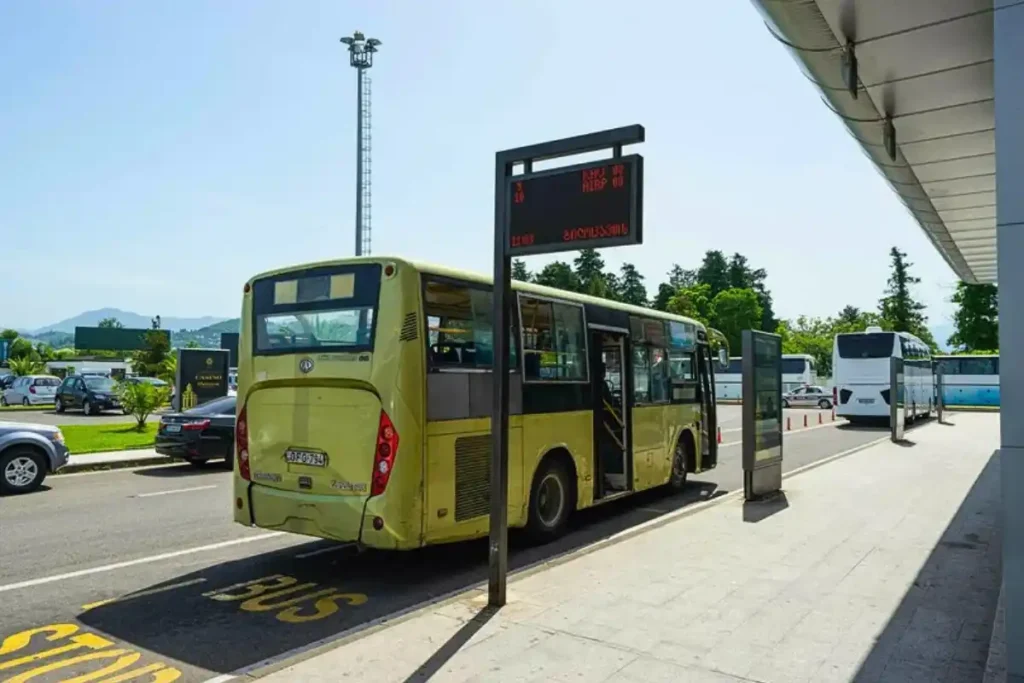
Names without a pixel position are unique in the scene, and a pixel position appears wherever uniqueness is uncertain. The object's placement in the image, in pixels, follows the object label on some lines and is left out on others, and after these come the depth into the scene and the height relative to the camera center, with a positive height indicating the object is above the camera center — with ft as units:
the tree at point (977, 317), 174.40 +14.01
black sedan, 48.83 -3.67
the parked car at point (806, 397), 162.42 -4.11
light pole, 77.71 +33.44
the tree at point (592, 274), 264.93 +40.63
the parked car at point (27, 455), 38.75 -3.95
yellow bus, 22.16 -0.88
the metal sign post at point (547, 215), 18.62 +4.15
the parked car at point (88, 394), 107.65 -2.26
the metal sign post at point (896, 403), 70.23 -2.36
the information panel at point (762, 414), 37.19 -1.84
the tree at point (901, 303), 250.57 +24.86
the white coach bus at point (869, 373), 88.94 +0.62
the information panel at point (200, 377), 70.74 +0.16
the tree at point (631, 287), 344.08 +42.40
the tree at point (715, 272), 353.92 +49.58
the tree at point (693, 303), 270.87 +28.35
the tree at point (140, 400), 72.38 -2.01
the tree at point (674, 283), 319.14 +47.93
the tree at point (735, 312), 285.02 +25.07
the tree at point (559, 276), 276.33 +38.03
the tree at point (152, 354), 193.36 +6.38
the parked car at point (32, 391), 129.08 -2.06
